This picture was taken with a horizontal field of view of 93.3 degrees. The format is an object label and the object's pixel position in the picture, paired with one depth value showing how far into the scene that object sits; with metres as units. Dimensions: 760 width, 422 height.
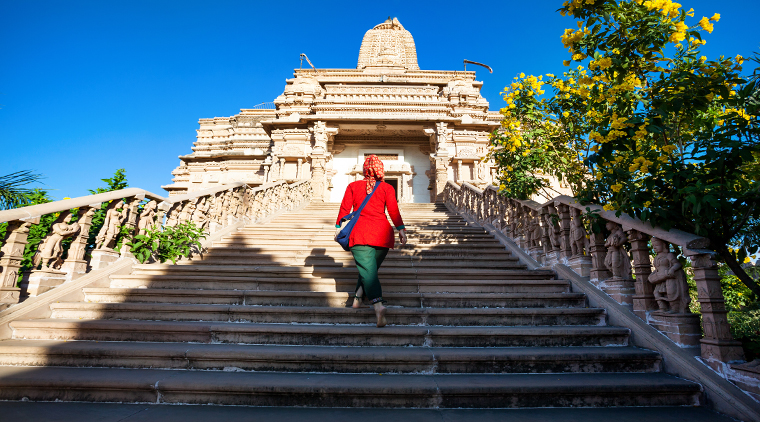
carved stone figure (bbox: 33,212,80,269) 4.08
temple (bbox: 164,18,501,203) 16.38
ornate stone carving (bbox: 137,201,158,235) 5.34
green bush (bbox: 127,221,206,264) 5.23
